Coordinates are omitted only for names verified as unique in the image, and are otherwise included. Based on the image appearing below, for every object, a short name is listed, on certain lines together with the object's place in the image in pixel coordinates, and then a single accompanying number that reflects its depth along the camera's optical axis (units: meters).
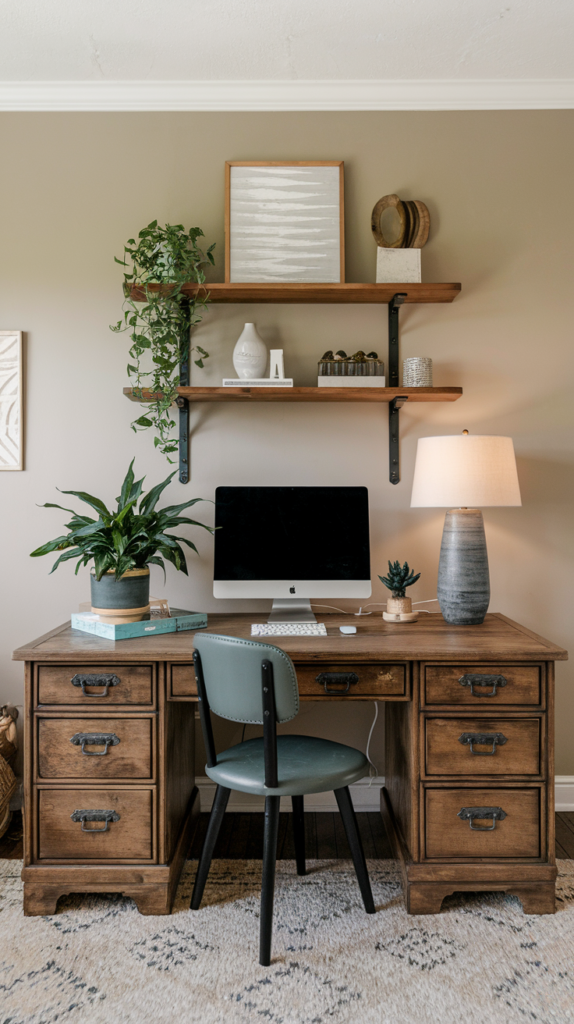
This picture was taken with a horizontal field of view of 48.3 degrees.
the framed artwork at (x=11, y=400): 2.47
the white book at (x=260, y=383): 2.28
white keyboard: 1.98
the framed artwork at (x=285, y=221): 2.44
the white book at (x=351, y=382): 2.32
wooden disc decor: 2.42
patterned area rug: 1.49
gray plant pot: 2.04
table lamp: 2.10
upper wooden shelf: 2.28
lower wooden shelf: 2.26
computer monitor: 2.25
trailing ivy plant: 2.26
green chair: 1.58
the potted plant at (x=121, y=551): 2.03
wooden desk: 1.83
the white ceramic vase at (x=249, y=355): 2.31
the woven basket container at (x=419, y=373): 2.32
